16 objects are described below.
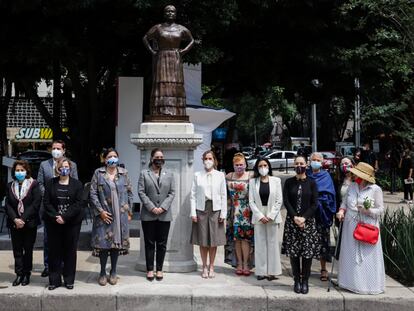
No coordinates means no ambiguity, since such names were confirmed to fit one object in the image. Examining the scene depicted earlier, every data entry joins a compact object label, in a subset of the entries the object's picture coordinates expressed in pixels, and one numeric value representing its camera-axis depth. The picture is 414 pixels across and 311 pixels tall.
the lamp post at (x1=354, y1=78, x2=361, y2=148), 17.52
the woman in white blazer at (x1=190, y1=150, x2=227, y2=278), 7.96
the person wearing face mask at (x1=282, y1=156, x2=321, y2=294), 7.32
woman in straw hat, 7.21
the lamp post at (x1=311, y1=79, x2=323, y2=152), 33.22
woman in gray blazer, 7.71
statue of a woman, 8.59
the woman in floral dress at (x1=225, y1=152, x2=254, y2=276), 8.07
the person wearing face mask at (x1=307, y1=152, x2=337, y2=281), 7.82
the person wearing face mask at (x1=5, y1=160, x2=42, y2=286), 7.41
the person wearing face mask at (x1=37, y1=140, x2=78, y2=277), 8.02
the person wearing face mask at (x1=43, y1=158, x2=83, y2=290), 7.25
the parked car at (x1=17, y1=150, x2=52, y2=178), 25.21
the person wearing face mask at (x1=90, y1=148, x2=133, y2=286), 7.39
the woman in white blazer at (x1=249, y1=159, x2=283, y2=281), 7.77
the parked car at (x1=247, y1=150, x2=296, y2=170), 40.94
